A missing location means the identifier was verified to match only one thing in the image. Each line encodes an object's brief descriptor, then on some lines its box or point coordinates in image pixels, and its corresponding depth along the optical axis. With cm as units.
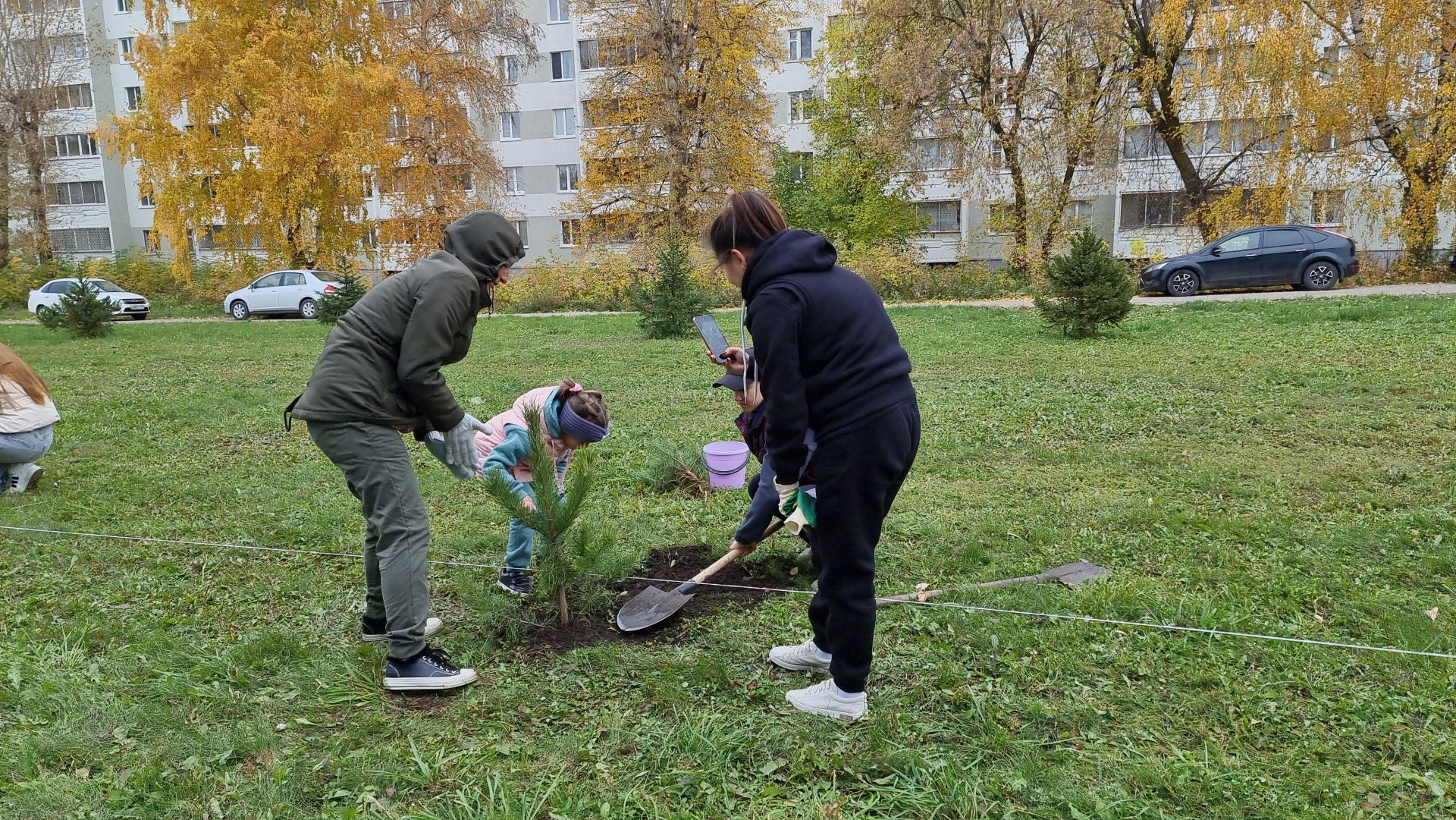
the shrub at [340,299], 1638
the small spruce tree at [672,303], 1316
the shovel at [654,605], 344
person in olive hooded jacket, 284
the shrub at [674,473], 536
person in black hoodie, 248
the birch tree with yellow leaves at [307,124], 2153
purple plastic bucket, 498
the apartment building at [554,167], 2833
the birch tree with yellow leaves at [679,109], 2400
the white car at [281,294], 2227
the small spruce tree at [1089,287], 1068
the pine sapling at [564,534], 322
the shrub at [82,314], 1485
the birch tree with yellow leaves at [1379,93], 1694
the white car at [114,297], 2212
